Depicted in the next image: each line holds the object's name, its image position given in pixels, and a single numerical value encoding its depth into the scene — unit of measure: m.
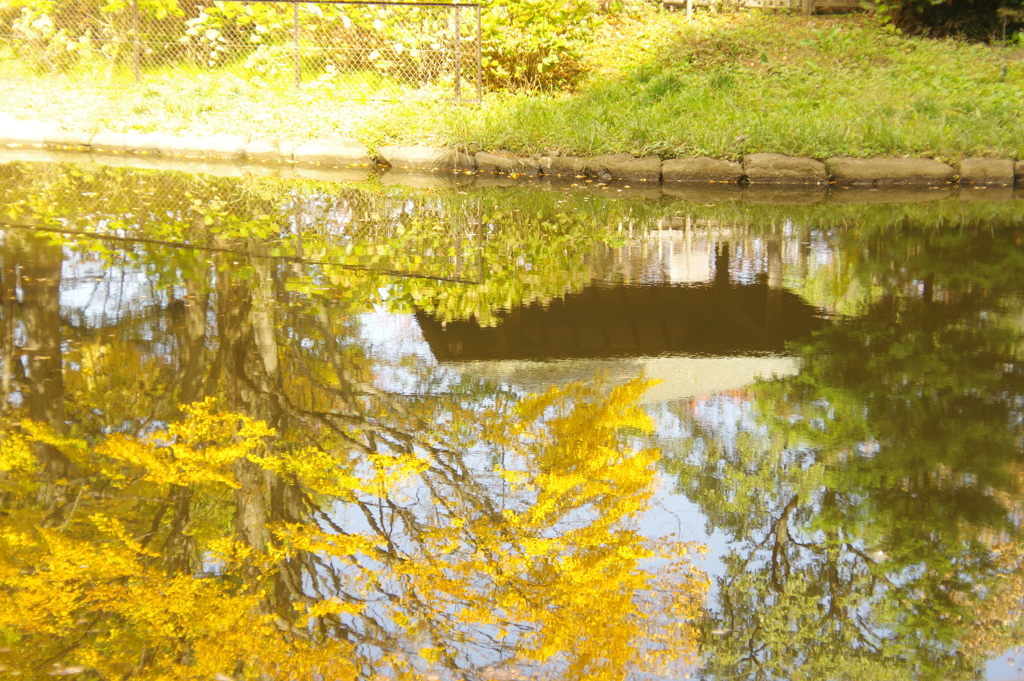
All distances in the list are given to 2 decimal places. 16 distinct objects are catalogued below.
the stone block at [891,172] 9.69
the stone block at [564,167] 10.06
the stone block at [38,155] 10.05
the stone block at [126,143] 10.95
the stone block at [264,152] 10.78
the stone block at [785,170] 9.66
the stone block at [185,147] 10.86
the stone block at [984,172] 9.68
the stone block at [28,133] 11.16
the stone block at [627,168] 9.85
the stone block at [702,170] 9.79
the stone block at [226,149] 10.82
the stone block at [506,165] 10.22
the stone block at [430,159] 10.36
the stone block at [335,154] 10.62
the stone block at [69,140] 11.09
